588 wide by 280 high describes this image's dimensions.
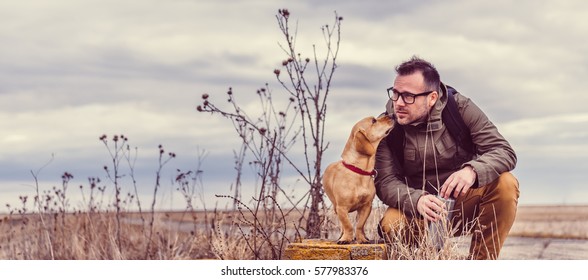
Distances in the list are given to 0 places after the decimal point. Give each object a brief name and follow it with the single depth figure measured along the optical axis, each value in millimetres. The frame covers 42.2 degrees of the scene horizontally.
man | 5008
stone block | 5027
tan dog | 4668
